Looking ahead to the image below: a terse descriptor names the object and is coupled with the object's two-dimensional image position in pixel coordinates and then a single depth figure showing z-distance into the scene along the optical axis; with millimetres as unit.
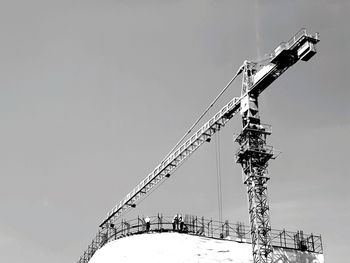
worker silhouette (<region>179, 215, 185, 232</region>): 53762
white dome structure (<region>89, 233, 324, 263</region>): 50875
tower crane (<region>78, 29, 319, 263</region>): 54750
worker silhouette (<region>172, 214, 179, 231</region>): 53591
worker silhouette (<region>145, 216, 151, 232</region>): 54094
